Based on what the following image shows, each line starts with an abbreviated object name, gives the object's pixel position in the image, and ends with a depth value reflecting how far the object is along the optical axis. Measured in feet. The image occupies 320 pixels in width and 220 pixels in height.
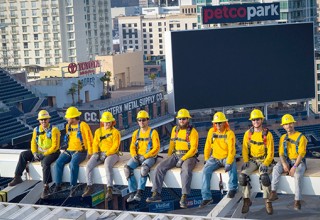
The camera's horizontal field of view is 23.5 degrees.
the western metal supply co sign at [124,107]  186.19
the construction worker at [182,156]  46.29
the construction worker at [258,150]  45.21
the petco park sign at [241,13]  195.83
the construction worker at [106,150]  48.60
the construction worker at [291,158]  43.32
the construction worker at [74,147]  49.56
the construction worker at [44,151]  49.75
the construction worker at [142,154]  47.75
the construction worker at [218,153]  45.29
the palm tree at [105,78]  223.30
